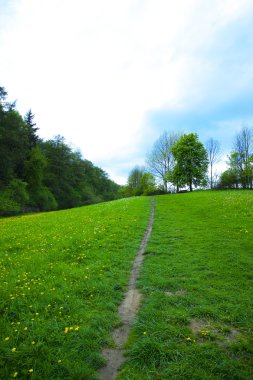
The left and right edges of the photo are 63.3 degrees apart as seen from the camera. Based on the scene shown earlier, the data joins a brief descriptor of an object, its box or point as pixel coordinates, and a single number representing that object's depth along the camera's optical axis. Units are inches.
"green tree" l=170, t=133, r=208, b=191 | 2050.9
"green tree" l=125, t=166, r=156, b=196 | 2613.7
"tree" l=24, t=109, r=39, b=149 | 2169.2
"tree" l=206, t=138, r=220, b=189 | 2652.1
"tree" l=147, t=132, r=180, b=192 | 2508.2
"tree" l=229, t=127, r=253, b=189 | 1923.0
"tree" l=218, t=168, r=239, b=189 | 1985.7
